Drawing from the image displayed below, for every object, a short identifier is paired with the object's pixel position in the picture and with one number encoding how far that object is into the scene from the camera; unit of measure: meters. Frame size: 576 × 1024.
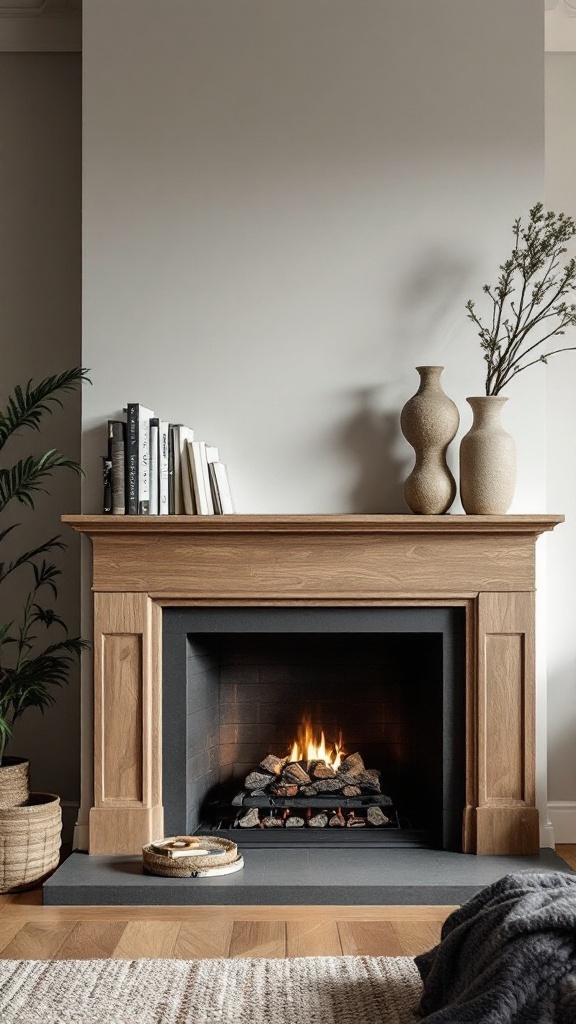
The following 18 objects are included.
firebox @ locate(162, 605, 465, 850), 3.46
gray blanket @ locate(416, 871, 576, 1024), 1.92
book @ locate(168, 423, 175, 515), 3.46
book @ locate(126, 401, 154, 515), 3.37
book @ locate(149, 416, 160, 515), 3.41
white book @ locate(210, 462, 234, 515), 3.41
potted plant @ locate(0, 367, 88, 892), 3.27
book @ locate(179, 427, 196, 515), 3.42
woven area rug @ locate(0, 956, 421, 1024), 2.32
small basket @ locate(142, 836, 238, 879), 3.16
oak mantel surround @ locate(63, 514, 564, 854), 3.40
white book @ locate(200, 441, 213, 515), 3.41
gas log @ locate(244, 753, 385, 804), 3.73
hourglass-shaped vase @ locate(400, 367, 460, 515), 3.40
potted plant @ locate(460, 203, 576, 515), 3.39
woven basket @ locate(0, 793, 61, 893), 3.25
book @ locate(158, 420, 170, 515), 3.42
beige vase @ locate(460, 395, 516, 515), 3.38
